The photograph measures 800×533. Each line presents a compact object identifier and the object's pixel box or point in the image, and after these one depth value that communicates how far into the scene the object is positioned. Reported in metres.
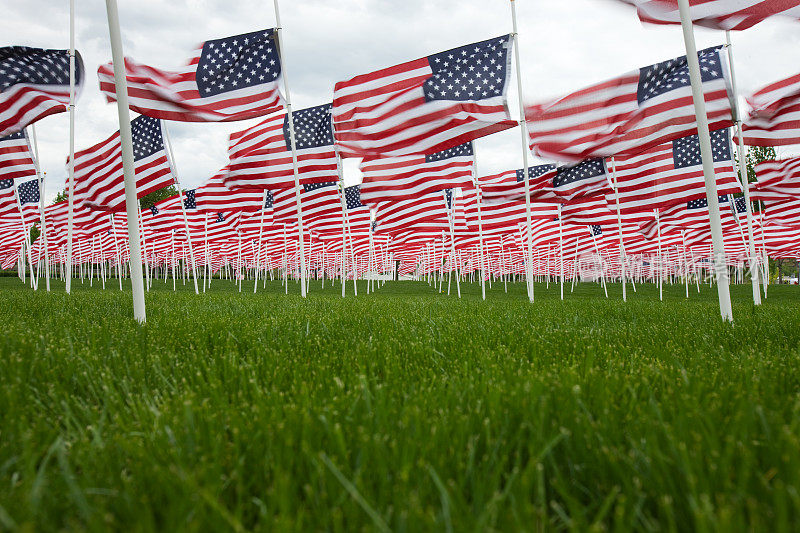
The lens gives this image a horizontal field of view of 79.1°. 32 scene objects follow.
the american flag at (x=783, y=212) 20.97
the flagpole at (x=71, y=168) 12.35
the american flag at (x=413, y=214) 19.23
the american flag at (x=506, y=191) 15.22
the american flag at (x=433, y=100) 10.38
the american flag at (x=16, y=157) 14.41
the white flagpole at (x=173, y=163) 12.96
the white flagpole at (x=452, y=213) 18.91
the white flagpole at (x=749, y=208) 9.55
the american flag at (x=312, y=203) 20.20
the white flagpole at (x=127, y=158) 4.77
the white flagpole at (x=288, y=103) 10.91
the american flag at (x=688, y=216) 20.58
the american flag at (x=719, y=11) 6.89
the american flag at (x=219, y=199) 21.59
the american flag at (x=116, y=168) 12.72
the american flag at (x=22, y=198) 19.90
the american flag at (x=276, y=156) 13.80
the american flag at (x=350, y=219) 21.27
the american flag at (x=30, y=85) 10.13
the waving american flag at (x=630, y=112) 8.45
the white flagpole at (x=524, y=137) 11.50
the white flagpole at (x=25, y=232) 21.60
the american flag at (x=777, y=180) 14.34
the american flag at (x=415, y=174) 15.44
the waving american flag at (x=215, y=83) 9.36
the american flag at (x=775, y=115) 10.36
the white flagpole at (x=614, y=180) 13.33
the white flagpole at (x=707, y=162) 5.78
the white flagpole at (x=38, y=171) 15.47
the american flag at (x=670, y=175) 12.24
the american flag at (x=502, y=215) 17.53
